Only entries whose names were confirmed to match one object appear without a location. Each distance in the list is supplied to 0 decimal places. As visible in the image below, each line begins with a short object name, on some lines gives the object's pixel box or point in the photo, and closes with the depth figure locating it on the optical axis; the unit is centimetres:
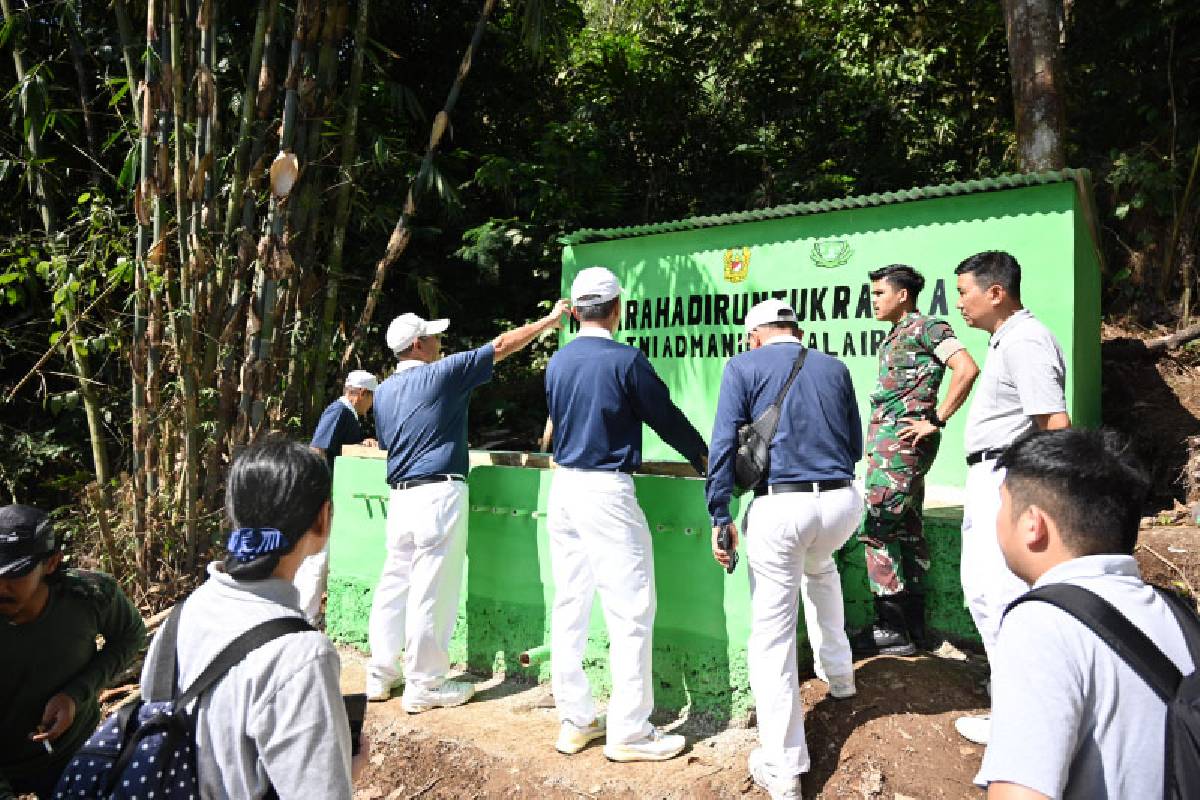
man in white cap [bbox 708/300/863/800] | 324
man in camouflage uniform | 383
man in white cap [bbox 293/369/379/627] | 495
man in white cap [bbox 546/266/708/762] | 365
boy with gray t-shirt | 134
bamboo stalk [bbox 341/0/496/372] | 741
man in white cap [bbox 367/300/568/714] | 430
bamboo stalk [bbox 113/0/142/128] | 674
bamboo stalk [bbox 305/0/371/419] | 742
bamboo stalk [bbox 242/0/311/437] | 627
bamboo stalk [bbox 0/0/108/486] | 673
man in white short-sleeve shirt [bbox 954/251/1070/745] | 314
